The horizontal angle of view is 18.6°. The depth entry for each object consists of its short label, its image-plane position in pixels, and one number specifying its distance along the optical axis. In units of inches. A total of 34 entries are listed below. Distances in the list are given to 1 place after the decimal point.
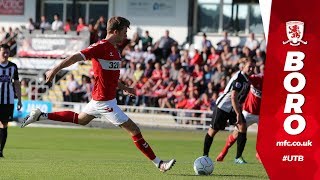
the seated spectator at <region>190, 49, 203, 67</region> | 1432.6
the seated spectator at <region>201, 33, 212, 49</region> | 1483.6
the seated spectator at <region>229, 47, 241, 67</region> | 1402.6
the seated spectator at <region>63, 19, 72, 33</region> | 1622.3
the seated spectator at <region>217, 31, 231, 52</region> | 1454.2
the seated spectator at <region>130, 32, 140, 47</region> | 1551.4
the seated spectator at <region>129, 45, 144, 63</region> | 1494.8
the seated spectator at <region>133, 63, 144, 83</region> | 1448.1
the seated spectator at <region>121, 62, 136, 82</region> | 1454.2
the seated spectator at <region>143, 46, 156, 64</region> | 1480.1
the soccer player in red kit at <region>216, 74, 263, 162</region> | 742.5
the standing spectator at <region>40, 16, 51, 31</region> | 1640.0
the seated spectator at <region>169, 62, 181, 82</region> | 1425.9
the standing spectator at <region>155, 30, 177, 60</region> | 1519.4
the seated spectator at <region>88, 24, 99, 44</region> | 1576.0
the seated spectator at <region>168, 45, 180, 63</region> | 1461.6
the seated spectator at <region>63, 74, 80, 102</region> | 1469.0
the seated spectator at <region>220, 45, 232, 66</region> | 1409.9
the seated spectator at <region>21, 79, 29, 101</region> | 1489.5
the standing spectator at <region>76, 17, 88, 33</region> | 1604.3
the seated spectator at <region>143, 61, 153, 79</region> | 1454.2
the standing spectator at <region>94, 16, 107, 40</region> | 1572.3
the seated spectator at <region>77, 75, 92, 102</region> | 1459.3
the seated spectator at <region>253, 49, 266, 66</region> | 1348.4
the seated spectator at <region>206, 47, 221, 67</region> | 1407.5
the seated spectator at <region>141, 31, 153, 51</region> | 1542.8
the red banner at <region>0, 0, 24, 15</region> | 1745.2
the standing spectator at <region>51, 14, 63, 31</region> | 1632.6
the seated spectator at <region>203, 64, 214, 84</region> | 1391.5
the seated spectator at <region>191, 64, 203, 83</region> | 1387.8
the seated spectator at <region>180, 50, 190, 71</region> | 1439.7
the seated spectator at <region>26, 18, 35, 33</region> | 1646.2
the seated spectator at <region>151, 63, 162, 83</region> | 1432.1
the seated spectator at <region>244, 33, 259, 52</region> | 1432.2
